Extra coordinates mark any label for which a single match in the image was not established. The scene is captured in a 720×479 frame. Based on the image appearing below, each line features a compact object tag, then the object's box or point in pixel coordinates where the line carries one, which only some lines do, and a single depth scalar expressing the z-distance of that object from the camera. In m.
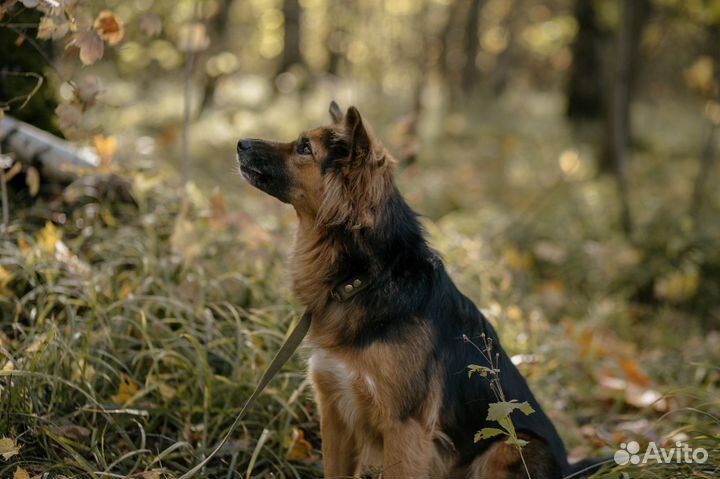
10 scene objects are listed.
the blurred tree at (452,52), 22.06
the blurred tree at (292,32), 19.11
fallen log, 5.18
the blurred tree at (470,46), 21.66
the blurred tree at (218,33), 13.62
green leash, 3.41
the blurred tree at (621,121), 9.02
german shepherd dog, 3.19
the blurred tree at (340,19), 12.68
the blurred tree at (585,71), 15.73
